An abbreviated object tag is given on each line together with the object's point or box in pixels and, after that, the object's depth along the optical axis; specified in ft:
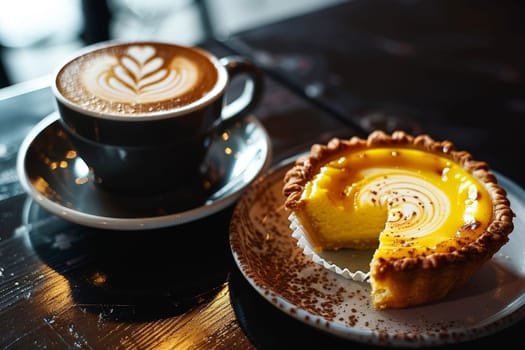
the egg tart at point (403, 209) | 1.60
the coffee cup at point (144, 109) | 1.77
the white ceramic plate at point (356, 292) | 1.54
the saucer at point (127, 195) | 1.73
